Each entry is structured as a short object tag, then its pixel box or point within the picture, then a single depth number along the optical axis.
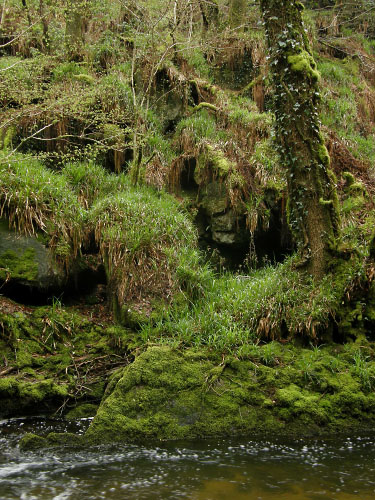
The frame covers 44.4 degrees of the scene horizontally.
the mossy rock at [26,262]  6.20
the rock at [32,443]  4.03
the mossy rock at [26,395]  4.96
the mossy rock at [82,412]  4.99
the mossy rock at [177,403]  4.37
